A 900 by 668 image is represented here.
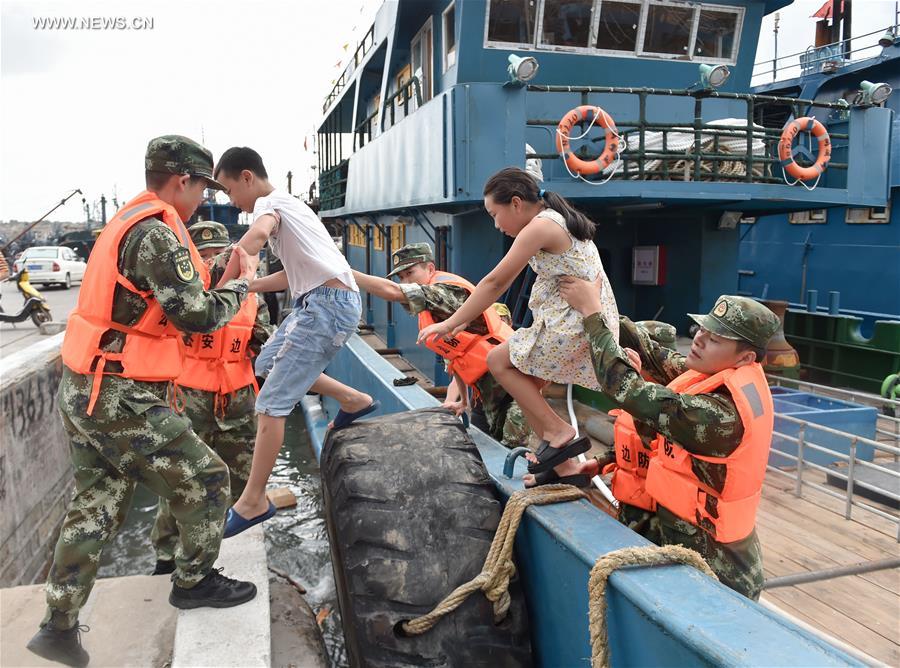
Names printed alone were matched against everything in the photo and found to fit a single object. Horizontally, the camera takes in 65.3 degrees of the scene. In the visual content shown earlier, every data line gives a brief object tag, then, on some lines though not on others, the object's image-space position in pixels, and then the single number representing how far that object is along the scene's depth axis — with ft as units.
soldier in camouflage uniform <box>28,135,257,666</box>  9.20
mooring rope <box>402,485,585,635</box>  8.46
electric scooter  46.83
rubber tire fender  8.59
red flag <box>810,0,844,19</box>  60.54
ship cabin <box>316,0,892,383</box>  24.09
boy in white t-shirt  11.08
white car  94.12
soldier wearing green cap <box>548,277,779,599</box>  8.07
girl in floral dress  10.00
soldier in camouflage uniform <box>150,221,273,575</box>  15.56
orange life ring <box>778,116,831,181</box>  25.90
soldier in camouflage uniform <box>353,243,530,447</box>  12.78
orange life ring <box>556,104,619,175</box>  23.66
